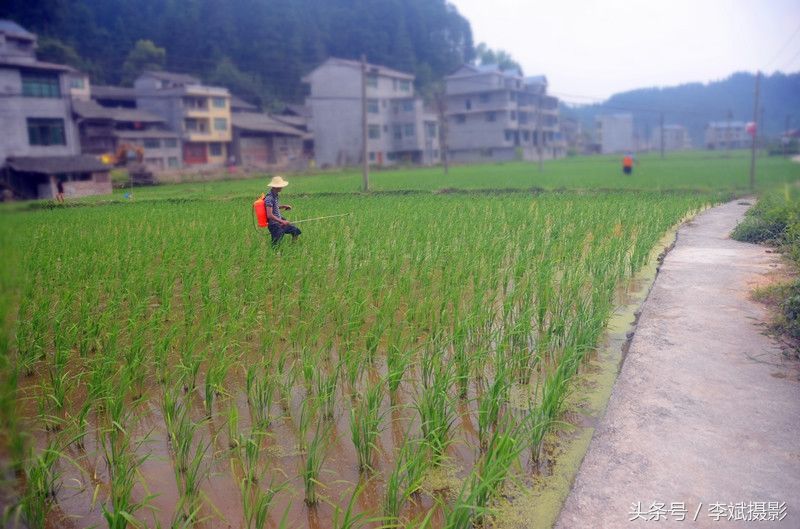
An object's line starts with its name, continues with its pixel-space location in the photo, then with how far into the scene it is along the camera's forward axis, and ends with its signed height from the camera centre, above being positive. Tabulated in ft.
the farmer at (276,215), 23.07 -1.27
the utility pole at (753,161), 56.54 +0.61
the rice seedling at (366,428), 8.67 -3.58
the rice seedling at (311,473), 7.87 -3.85
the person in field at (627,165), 73.56 +0.75
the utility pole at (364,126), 54.90 +5.11
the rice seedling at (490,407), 9.24 -3.55
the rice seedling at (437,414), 8.58 -3.52
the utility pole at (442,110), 111.93 +12.60
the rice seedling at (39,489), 7.06 -3.68
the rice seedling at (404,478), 7.18 -3.70
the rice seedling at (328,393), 10.26 -3.64
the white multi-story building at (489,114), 148.87 +15.50
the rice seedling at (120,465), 6.69 -3.62
